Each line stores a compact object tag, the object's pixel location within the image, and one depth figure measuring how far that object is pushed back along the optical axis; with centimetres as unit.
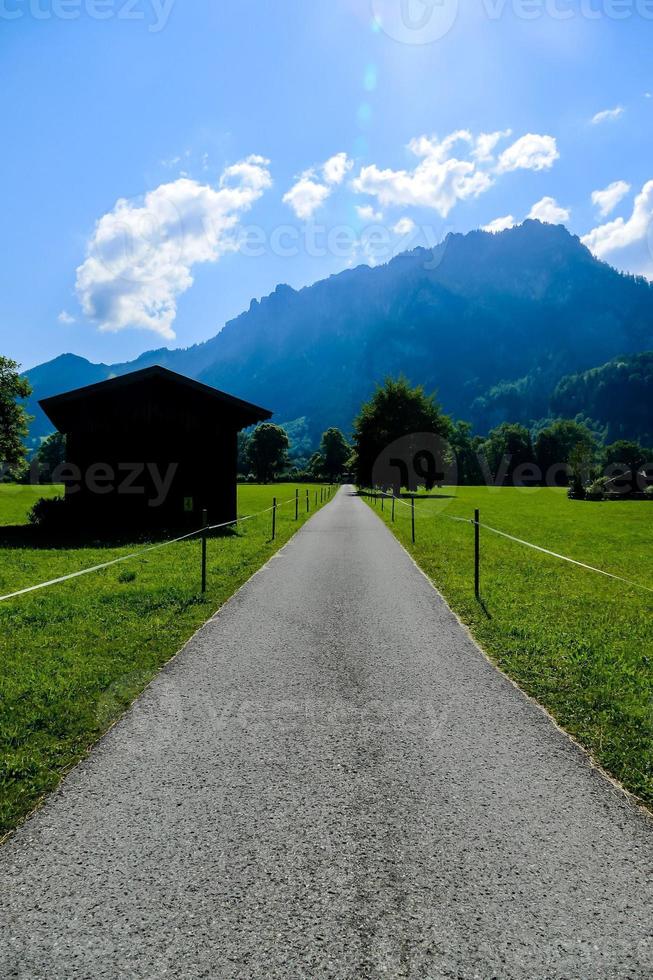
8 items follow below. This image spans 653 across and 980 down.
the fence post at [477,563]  949
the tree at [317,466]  12624
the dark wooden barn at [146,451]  2133
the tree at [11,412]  4031
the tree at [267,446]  11056
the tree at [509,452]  13175
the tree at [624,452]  14240
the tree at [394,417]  5897
